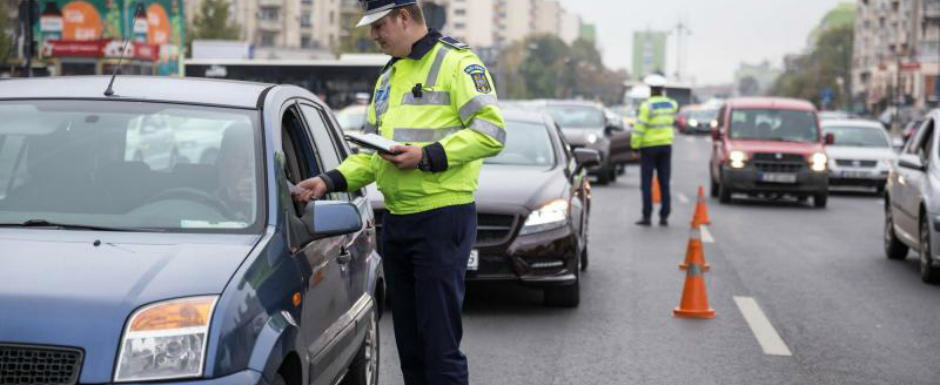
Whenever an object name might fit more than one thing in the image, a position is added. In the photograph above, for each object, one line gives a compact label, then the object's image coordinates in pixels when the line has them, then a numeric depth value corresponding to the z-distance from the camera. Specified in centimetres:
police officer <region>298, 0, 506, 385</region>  543
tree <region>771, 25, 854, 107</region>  15838
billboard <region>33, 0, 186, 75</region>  5603
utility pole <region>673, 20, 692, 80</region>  17560
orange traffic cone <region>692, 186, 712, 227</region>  1364
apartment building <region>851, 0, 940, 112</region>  12588
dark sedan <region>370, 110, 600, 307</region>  1039
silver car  1298
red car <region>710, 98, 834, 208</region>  2417
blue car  429
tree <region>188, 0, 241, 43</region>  8850
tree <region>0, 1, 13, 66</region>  4889
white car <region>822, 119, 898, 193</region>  2825
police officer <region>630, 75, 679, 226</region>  1880
